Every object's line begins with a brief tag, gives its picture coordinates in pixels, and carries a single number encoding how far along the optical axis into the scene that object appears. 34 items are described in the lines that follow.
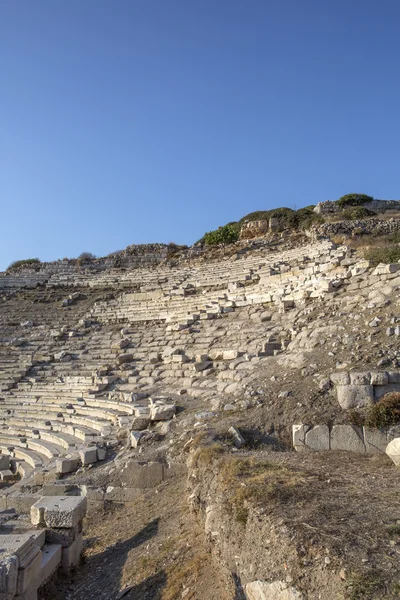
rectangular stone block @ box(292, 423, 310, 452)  7.32
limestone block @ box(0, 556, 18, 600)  4.48
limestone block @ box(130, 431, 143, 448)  8.92
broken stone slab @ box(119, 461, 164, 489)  7.75
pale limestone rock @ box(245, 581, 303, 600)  3.42
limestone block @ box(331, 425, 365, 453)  7.13
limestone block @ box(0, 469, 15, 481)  10.34
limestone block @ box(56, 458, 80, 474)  8.82
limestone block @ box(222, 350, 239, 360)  13.00
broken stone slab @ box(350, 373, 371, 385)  7.99
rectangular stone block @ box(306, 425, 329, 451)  7.25
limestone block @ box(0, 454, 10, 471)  10.75
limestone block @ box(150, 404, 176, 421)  9.81
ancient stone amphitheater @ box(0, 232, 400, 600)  4.21
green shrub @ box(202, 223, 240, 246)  29.81
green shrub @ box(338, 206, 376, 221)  26.91
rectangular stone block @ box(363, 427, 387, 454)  7.06
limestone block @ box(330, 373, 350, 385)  8.19
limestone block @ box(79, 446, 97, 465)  8.97
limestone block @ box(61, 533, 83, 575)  5.89
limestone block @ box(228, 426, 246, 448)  7.32
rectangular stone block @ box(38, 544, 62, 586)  5.37
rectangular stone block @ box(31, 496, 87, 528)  6.01
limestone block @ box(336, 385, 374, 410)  7.77
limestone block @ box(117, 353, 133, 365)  15.83
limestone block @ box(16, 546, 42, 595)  4.74
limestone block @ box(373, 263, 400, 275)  12.18
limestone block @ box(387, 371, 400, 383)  7.97
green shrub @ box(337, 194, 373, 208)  31.58
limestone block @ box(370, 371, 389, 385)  7.89
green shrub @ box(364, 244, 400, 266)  13.49
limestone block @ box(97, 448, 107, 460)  9.09
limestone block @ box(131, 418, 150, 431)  9.73
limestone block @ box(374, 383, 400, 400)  7.90
